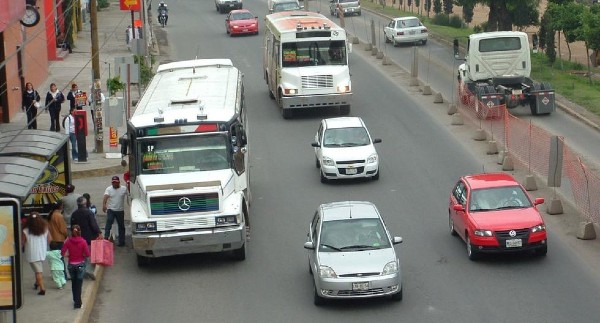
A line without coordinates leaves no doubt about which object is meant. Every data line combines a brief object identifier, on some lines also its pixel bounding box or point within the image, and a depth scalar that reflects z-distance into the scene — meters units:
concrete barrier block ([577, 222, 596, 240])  24.53
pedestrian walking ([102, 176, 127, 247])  24.69
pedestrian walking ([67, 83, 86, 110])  36.44
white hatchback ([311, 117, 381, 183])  30.31
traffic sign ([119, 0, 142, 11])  46.73
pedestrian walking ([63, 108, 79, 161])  33.78
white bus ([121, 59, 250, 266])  23.03
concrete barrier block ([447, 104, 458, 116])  39.94
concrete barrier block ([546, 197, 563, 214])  26.64
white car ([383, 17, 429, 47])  60.19
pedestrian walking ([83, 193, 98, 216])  23.38
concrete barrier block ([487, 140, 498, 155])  33.47
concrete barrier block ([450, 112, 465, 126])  38.16
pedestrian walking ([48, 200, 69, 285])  22.12
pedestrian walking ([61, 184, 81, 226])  23.78
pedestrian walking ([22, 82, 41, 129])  36.69
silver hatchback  20.11
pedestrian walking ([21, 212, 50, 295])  20.58
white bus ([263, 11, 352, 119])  39.00
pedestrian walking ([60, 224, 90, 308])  20.03
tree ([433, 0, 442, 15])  86.06
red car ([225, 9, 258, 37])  66.25
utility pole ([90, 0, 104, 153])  34.22
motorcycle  72.06
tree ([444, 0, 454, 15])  84.88
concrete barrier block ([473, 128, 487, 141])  35.47
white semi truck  41.00
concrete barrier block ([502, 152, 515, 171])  31.45
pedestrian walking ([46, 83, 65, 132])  36.31
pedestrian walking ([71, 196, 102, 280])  22.73
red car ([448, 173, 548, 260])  22.52
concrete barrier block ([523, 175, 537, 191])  29.04
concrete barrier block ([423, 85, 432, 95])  44.28
